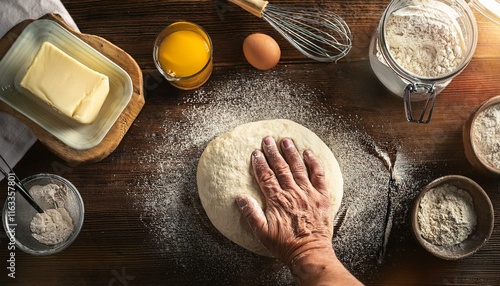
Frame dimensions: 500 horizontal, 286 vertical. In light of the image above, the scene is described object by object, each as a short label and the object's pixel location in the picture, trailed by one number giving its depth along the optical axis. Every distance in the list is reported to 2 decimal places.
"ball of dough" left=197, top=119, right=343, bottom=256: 1.45
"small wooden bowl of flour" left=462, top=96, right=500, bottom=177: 1.47
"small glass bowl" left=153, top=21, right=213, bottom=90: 1.51
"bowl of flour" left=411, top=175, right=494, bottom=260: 1.49
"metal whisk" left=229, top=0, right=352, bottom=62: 1.60
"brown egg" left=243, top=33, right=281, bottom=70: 1.52
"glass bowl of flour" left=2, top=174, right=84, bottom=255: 1.51
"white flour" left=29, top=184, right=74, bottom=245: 1.50
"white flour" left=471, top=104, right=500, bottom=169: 1.50
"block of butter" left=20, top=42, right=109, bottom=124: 1.40
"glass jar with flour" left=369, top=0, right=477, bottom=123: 1.43
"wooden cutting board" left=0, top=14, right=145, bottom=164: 1.46
